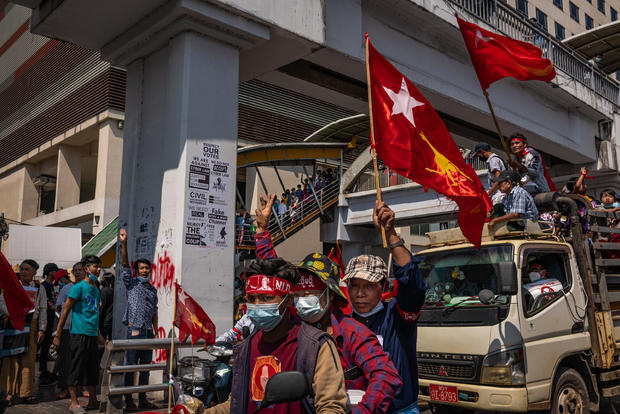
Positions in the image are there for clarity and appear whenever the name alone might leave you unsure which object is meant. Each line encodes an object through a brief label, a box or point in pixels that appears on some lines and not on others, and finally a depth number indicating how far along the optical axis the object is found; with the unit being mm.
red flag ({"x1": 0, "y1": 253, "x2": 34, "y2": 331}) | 5734
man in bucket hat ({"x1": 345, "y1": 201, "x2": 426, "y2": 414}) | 3150
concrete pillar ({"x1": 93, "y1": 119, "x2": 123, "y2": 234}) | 21859
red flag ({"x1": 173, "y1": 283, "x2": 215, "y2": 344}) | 5336
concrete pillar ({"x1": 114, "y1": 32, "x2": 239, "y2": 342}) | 7355
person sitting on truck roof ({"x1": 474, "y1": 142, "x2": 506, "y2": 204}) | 7186
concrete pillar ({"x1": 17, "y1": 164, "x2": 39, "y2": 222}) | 27906
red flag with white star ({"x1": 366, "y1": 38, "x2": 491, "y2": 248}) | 4750
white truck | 5367
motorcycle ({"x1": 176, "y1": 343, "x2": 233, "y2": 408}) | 4312
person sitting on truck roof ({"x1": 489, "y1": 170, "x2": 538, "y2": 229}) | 6555
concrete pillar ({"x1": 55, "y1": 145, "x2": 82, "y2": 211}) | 24953
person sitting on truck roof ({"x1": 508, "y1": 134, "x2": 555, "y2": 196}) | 7805
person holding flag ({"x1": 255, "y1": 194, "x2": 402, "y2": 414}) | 2656
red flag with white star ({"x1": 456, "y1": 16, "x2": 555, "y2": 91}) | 7914
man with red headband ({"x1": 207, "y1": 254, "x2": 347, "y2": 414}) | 2477
